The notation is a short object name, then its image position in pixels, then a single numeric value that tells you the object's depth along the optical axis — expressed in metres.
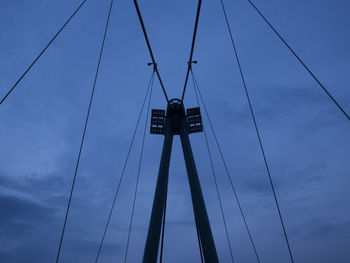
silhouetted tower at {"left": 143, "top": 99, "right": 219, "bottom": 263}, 13.56
